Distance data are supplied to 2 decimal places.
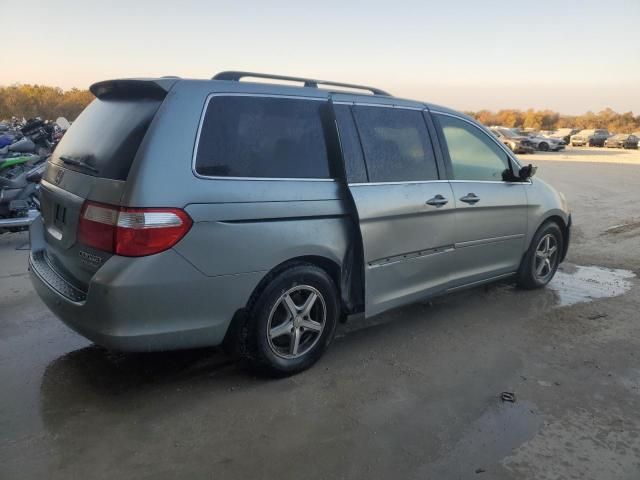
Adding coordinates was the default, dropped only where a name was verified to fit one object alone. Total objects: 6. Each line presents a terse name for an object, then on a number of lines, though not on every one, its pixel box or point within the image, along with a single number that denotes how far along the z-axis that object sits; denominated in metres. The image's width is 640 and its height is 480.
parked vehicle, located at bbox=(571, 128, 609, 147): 43.88
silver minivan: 2.84
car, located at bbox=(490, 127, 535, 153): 32.31
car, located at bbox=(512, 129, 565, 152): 34.88
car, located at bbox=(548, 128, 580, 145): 48.28
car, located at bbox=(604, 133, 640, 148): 41.88
